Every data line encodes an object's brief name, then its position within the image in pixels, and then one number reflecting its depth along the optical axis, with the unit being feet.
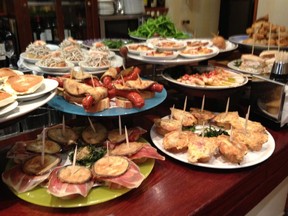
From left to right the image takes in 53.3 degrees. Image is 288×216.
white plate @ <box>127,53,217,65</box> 4.89
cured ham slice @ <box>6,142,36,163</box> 3.39
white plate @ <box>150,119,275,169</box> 3.53
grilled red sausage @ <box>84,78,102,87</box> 4.00
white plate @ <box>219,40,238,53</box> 6.17
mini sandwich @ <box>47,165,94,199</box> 2.83
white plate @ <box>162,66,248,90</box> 4.55
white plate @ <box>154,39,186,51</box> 5.34
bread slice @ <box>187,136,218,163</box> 3.52
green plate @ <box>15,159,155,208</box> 2.87
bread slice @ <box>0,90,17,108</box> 2.81
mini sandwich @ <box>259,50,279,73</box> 5.39
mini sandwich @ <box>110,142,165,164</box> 3.43
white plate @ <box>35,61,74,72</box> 4.40
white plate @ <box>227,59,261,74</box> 5.56
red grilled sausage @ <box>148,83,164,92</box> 3.97
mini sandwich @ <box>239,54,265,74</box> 5.48
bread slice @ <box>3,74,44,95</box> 3.17
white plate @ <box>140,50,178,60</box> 4.88
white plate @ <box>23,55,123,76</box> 4.50
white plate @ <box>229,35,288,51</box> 6.43
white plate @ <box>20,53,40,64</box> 4.88
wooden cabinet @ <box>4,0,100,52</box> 10.18
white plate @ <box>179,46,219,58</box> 5.07
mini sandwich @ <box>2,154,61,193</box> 3.02
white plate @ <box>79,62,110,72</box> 4.55
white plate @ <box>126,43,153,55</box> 5.21
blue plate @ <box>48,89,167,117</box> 3.48
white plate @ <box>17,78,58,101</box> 3.12
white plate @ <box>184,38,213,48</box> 5.88
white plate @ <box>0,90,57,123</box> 2.77
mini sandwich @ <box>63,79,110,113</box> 3.42
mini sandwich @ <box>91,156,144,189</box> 3.01
